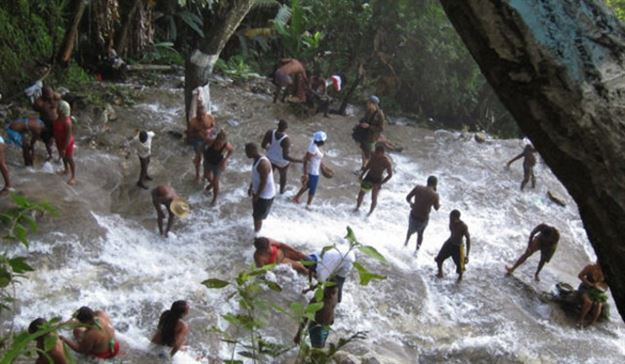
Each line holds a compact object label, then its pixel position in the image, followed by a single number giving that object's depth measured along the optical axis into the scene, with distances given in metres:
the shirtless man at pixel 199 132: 9.61
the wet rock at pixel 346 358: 5.84
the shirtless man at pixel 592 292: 8.27
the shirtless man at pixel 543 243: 8.80
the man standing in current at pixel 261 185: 7.95
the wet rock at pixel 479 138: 14.02
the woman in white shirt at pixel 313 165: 9.19
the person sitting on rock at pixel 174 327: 5.73
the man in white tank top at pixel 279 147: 9.20
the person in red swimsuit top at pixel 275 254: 7.04
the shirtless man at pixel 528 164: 11.90
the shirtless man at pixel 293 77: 13.05
